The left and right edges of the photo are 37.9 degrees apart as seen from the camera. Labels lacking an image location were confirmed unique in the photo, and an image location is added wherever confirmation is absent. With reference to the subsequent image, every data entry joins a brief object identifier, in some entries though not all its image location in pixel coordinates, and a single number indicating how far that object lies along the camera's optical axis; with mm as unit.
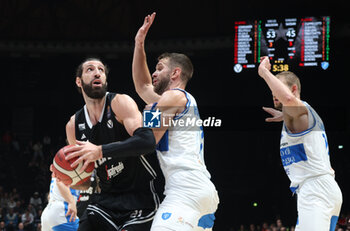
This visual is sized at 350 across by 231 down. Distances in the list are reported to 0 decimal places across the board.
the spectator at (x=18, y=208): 15566
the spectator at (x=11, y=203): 15688
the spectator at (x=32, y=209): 15416
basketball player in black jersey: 3379
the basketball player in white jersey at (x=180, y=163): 3422
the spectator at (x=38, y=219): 15033
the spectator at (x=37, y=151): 18609
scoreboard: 12461
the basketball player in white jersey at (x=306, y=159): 4480
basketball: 3787
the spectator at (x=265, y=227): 14354
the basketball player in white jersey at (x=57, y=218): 6488
